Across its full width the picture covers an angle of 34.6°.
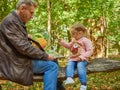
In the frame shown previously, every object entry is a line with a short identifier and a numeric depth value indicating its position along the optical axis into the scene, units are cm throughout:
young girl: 388
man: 331
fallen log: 404
